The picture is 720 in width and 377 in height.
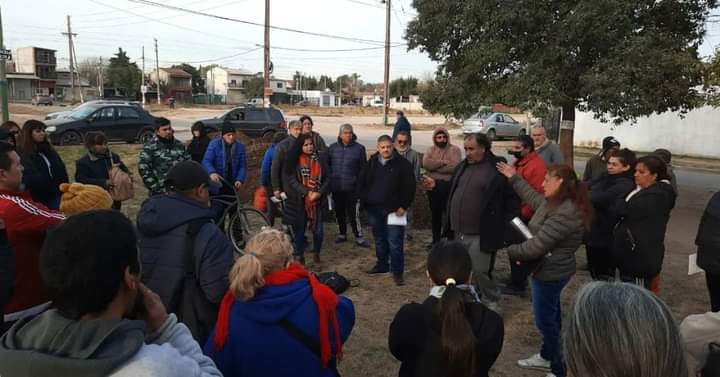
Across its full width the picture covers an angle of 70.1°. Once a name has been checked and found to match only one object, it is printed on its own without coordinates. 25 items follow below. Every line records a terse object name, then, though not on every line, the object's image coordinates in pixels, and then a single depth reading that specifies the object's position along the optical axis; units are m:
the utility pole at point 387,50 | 34.12
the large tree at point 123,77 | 71.24
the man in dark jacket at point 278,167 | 6.33
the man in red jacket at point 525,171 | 5.35
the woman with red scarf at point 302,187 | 6.16
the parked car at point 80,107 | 18.20
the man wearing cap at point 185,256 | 2.64
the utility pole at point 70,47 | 55.27
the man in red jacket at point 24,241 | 2.72
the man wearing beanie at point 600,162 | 6.53
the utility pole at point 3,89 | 12.62
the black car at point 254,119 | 19.78
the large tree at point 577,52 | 8.95
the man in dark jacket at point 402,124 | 8.86
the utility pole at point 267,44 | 29.02
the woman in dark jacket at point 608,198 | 4.86
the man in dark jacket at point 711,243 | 3.91
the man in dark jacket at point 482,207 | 4.64
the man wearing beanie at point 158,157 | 5.62
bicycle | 6.63
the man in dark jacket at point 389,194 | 5.78
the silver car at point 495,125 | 27.48
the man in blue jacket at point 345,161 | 6.79
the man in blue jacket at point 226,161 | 6.51
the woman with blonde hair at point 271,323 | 2.26
